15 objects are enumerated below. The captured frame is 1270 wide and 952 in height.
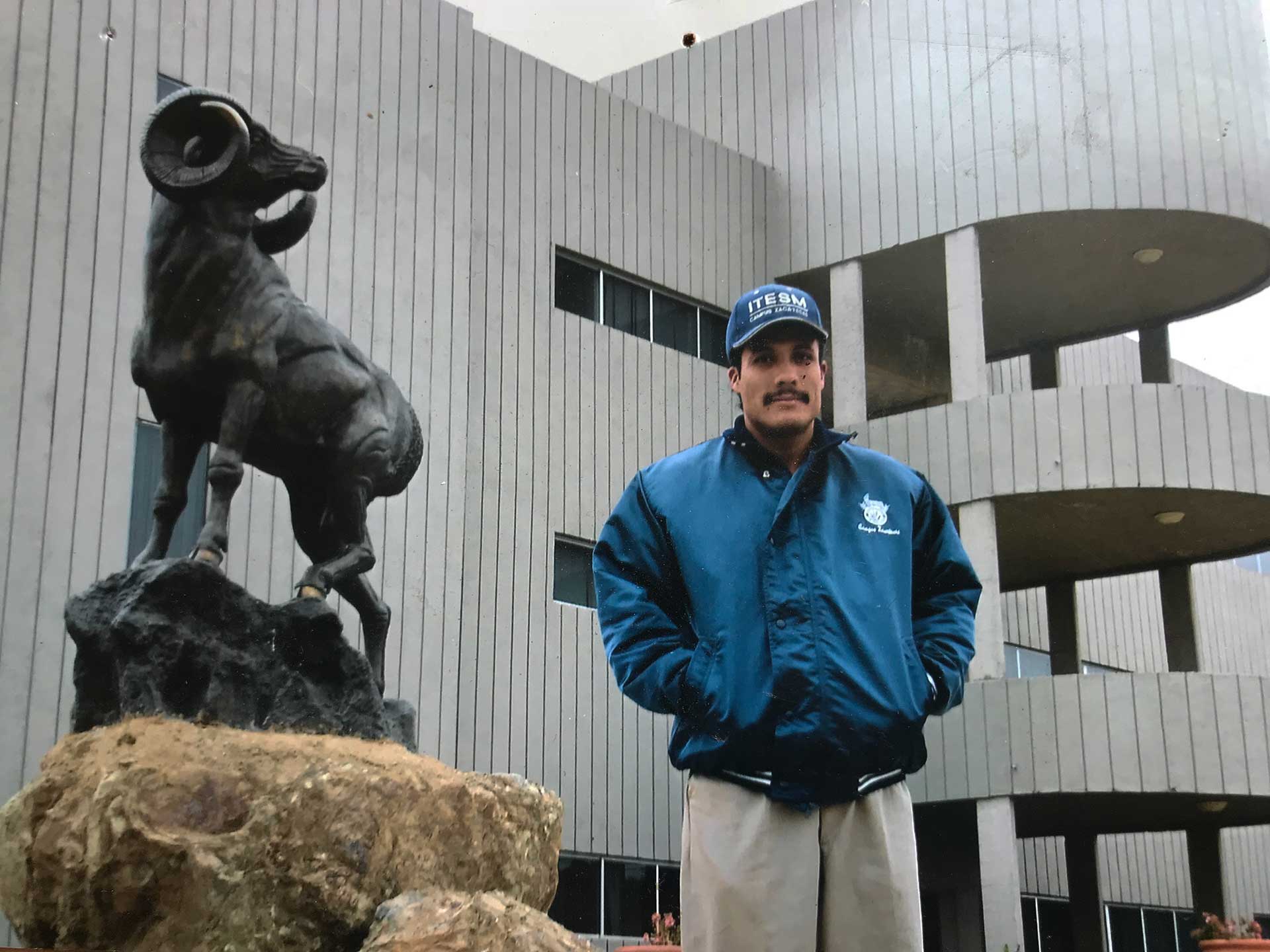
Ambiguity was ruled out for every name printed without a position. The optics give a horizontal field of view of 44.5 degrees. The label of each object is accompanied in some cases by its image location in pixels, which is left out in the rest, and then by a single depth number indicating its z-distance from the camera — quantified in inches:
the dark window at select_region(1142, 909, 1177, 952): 969.5
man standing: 122.0
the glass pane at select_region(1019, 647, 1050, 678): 929.1
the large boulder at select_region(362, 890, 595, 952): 219.3
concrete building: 523.5
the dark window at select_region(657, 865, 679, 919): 687.1
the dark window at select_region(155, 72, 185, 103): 555.8
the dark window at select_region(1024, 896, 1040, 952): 886.4
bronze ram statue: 309.7
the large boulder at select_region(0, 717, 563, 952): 245.0
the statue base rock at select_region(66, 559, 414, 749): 283.3
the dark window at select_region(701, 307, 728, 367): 774.5
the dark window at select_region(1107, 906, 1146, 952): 942.4
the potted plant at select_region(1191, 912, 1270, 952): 647.8
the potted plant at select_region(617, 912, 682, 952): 587.5
